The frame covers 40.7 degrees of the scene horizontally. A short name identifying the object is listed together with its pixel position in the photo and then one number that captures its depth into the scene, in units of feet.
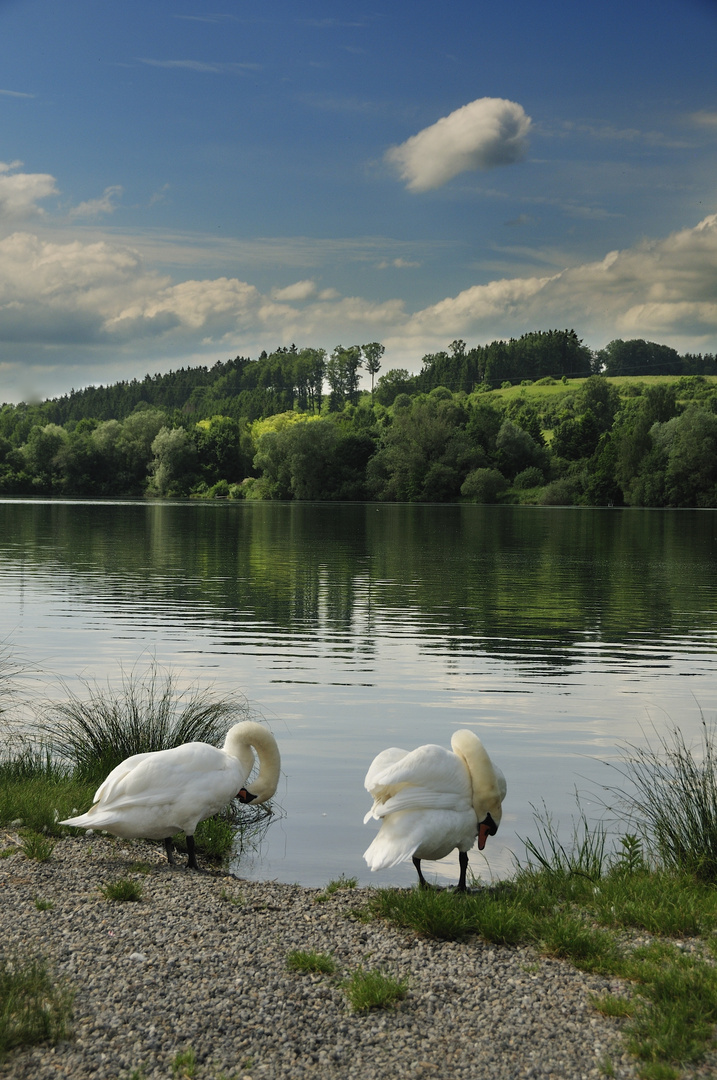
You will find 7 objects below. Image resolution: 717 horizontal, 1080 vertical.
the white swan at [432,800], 23.18
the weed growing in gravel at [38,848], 25.88
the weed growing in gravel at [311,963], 19.27
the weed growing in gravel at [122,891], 23.07
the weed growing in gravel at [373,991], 17.80
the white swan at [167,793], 25.26
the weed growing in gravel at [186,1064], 15.40
